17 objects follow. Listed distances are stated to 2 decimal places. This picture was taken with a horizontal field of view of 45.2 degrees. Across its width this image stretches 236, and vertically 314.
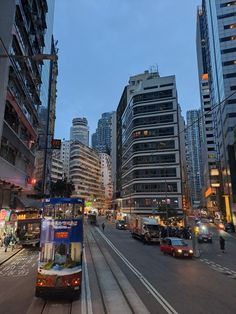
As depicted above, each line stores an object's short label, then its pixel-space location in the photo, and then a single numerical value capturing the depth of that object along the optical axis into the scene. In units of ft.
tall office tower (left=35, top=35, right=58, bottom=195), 202.08
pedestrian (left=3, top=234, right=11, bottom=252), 96.18
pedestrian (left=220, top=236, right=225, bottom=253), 103.30
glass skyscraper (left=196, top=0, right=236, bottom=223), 234.79
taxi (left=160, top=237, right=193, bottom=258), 85.51
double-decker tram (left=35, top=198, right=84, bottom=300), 40.42
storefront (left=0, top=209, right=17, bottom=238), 97.82
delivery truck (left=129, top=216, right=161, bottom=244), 129.24
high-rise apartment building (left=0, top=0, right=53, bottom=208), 99.66
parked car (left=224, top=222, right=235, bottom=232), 220.55
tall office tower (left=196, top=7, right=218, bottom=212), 402.05
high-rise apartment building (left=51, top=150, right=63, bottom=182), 466.29
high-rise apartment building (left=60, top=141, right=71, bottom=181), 608.19
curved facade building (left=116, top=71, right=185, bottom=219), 263.70
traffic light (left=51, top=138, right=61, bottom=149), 166.61
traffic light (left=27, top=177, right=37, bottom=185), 146.47
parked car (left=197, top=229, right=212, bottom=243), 135.44
